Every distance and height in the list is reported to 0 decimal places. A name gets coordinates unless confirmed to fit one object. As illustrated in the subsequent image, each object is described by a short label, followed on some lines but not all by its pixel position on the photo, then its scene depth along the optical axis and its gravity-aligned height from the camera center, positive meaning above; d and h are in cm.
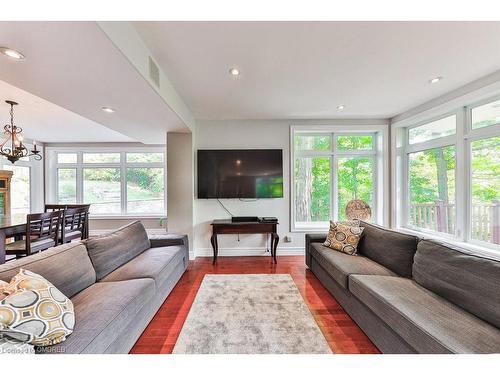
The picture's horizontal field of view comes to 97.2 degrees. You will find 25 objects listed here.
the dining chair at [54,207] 427 -37
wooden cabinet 459 -8
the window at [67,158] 589 +80
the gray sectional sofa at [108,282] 133 -83
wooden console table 373 -71
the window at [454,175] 269 +16
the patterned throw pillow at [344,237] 290 -68
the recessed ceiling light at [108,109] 266 +96
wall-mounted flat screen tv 400 +24
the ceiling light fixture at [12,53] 148 +93
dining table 247 -49
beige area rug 175 -127
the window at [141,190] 589 -7
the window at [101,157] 589 +82
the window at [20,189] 514 -2
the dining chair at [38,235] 289 -67
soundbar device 387 -57
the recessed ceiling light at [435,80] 262 +129
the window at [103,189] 589 -3
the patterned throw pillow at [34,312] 106 -65
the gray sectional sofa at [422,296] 128 -84
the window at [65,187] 589 +3
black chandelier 331 +62
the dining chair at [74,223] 348 -61
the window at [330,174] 434 +25
